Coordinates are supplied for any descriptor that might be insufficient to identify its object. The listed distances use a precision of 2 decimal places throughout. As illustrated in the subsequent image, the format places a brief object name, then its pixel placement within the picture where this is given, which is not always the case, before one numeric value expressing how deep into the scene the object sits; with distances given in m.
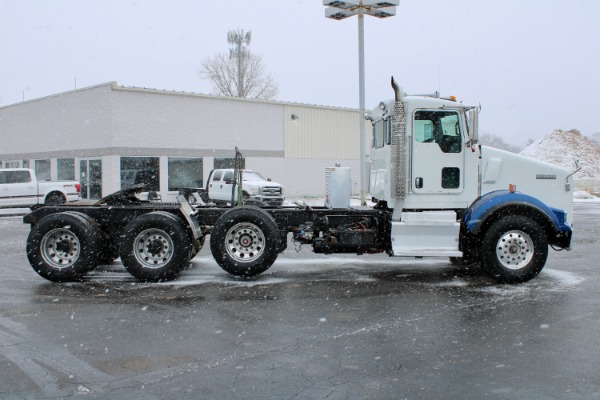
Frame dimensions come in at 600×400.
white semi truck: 8.71
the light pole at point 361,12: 19.03
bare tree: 64.44
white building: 27.55
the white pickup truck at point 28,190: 22.58
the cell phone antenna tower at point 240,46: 64.12
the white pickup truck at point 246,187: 22.72
